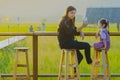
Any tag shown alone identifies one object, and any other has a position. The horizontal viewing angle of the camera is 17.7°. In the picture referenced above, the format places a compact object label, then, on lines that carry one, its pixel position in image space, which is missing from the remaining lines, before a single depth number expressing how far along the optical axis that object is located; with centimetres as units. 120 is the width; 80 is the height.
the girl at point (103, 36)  552
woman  539
